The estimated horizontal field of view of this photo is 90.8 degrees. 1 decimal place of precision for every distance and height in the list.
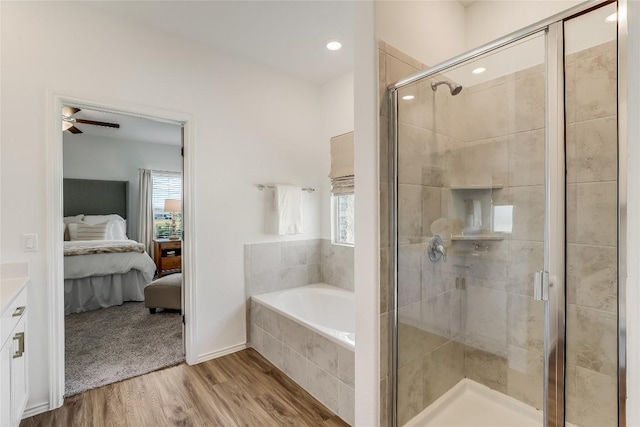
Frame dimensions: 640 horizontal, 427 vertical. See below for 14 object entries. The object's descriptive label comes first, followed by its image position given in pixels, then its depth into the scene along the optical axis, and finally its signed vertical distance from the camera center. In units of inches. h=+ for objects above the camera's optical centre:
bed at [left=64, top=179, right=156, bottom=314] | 155.3 -22.0
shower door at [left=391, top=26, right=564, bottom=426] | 63.5 -7.0
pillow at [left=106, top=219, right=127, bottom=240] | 209.9 -12.3
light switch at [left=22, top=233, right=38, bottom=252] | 78.3 -7.5
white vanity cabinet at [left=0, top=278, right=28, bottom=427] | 58.2 -28.4
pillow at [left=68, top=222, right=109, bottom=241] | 197.6 -12.4
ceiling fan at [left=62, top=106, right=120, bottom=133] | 133.0 +43.8
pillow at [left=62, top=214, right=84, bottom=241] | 198.7 -6.0
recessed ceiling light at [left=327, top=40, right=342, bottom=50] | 105.1 +56.1
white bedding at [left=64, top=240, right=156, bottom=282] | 154.2 -27.0
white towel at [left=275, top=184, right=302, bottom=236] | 122.6 +1.2
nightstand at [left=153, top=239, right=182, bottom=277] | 233.1 -32.9
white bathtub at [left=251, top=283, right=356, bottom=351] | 115.3 -35.2
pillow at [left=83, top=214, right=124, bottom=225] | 213.0 -4.4
